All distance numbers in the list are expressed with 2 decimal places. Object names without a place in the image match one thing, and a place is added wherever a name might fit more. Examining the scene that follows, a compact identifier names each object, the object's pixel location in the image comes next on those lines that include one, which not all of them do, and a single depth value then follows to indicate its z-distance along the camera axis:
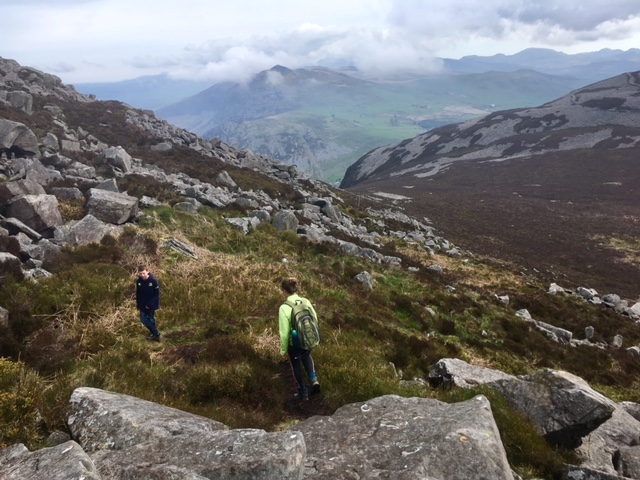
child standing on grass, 10.25
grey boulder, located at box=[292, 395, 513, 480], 5.09
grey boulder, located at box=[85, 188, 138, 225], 18.62
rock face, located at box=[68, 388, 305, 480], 4.44
